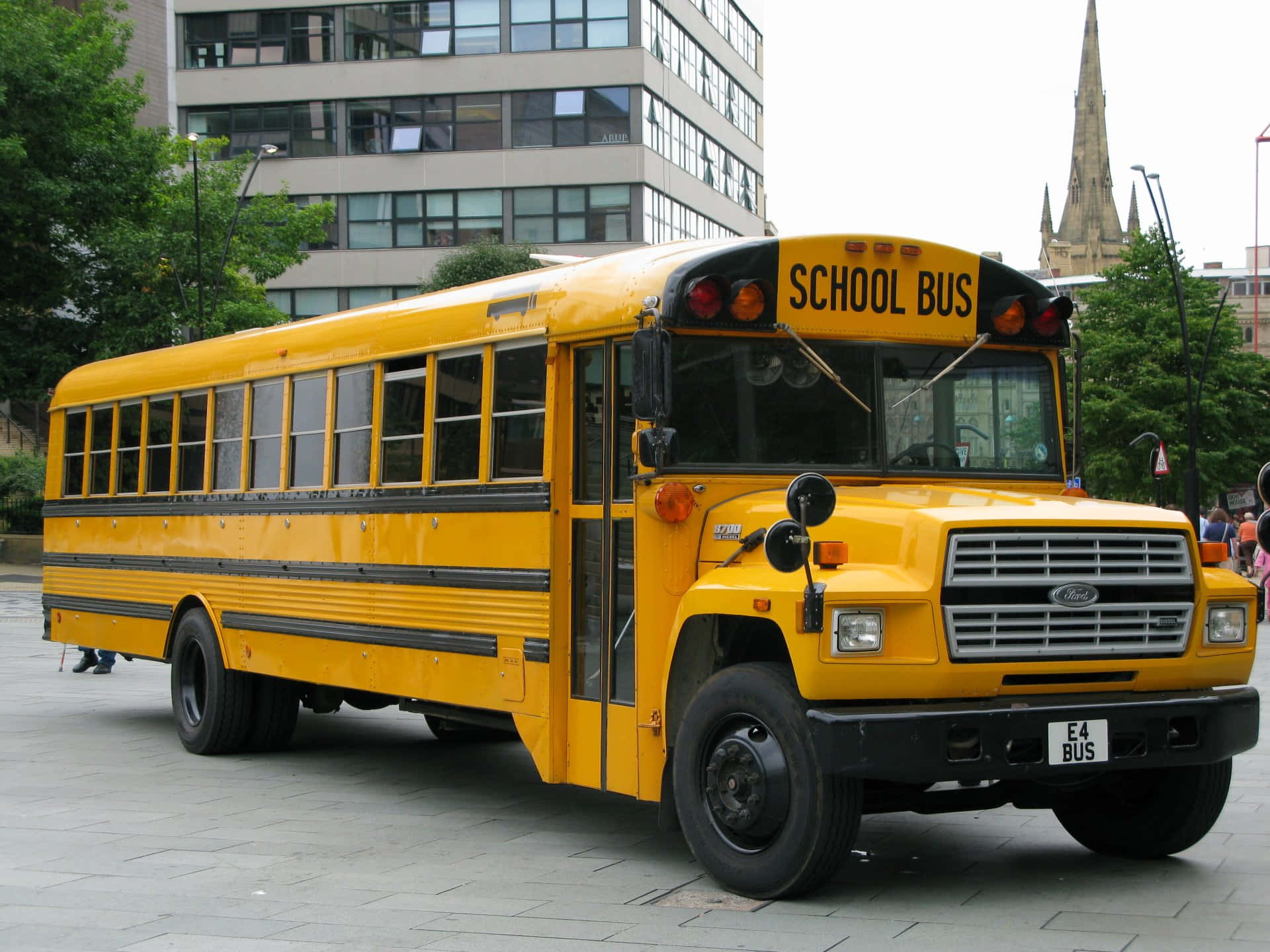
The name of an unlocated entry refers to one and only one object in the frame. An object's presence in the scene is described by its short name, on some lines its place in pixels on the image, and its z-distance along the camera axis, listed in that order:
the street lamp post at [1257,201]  61.12
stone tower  146.12
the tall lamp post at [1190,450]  33.88
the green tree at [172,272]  33.03
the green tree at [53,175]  33.59
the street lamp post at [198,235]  30.09
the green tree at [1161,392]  51.72
